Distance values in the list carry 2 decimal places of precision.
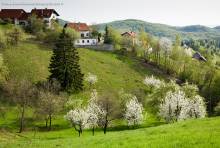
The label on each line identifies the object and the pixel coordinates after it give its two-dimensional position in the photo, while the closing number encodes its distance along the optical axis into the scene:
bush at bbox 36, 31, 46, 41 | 149.88
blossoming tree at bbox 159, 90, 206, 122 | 74.91
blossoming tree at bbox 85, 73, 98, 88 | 117.74
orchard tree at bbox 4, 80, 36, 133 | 86.50
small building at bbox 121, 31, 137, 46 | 169.39
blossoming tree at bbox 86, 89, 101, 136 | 76.75
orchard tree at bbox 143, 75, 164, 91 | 126.50
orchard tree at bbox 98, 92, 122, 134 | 75.88
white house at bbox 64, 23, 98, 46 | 164.62
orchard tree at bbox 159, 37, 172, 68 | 167.79
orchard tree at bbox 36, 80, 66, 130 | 85.88
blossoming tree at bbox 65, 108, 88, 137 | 75.06
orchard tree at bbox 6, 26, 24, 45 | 134.12
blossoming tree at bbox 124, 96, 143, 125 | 83.69
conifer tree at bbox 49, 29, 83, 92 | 111.25
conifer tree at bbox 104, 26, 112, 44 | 166.62
